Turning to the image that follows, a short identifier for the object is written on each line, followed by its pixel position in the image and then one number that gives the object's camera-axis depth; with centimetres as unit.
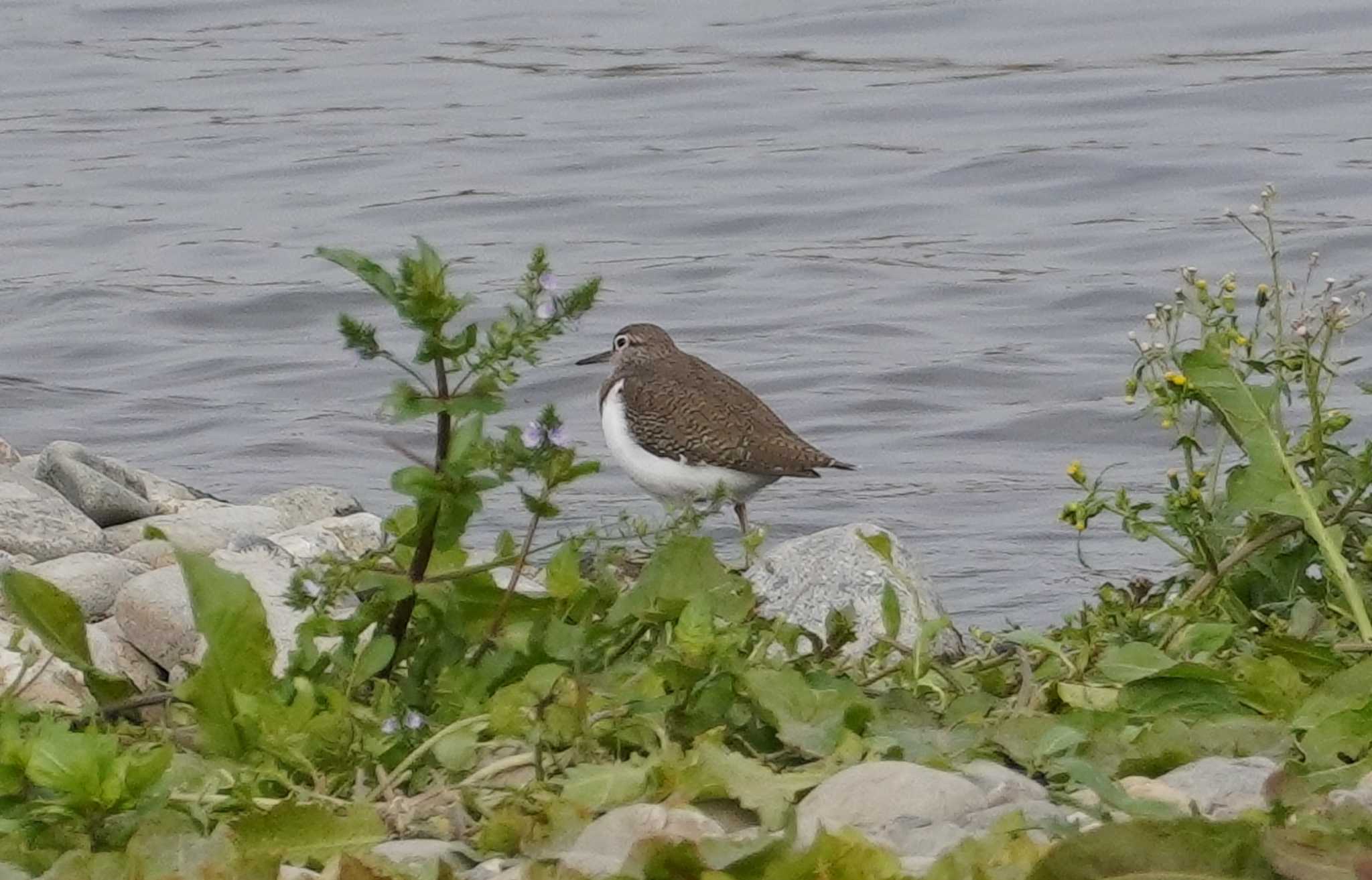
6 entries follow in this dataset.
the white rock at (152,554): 1388
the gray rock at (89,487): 1549
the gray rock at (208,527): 1407
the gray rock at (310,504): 1595
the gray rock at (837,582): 1252
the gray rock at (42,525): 1404
